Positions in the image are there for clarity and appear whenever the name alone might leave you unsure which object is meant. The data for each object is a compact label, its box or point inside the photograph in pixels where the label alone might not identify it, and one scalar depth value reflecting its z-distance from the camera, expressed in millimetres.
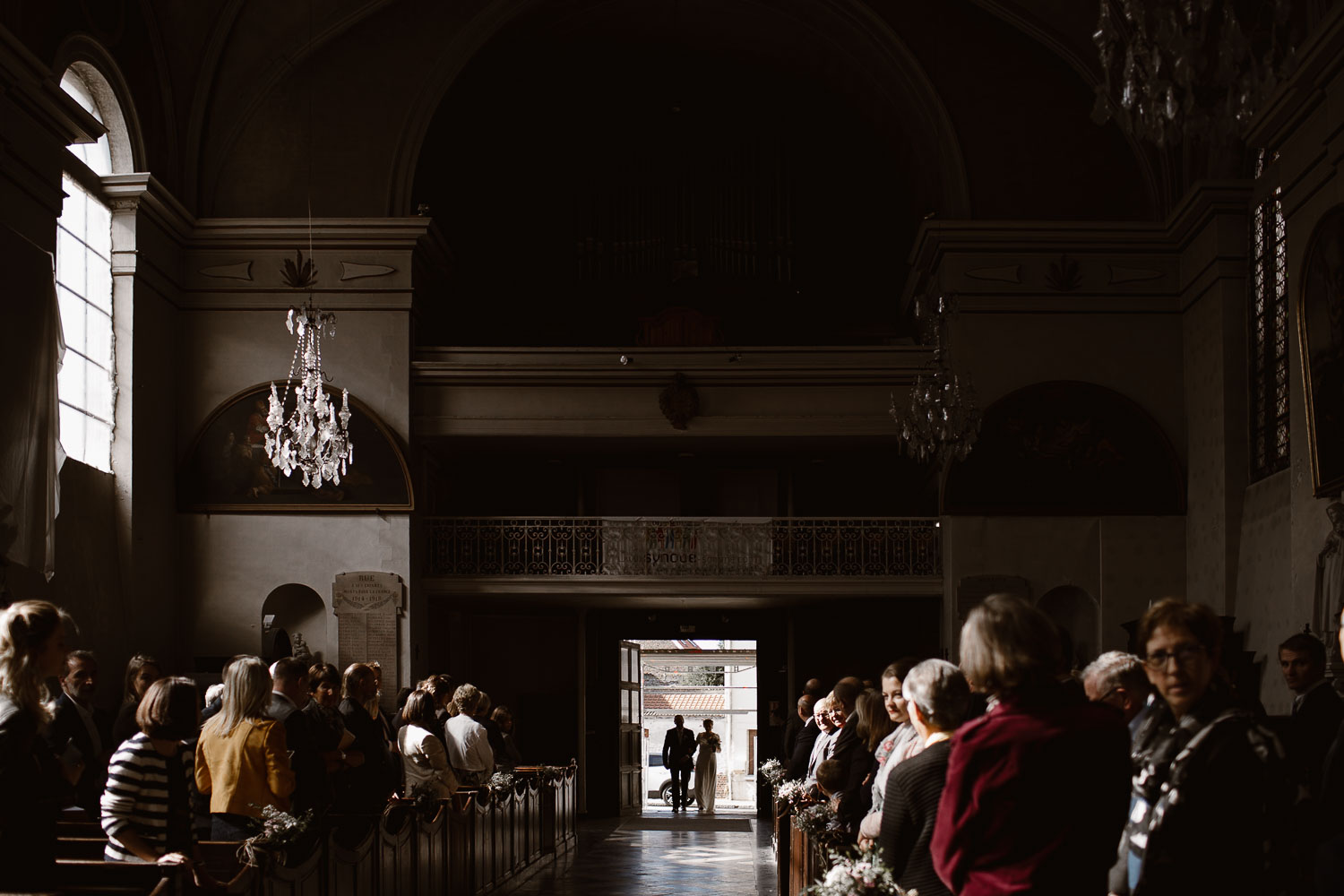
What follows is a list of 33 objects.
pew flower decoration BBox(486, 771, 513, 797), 11228
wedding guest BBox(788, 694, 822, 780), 9922
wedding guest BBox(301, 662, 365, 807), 7555
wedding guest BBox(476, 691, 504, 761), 12423
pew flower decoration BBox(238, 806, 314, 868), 5902
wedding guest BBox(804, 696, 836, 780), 8453
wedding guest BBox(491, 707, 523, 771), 13717
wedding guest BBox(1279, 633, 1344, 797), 6641
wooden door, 21125
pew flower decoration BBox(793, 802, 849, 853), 6719
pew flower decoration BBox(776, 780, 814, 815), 8547
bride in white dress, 21719
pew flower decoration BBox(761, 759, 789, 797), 12117
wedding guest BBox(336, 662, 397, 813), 7965
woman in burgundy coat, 3285
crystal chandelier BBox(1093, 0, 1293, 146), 6008
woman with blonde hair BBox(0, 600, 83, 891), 4527
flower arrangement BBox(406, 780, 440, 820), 8953
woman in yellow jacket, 5961
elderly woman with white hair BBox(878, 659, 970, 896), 3990
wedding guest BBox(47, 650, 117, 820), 7535
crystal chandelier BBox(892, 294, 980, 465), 13289
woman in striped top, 5227
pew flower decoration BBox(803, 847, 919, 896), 4668
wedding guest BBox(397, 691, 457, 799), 9453
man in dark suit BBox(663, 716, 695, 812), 21516
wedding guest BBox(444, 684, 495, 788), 10867
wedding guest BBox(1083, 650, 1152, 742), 4668
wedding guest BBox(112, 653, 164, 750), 9117
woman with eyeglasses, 3488
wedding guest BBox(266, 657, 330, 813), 6934
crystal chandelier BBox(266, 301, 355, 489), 12625
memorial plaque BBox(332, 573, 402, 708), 17391
